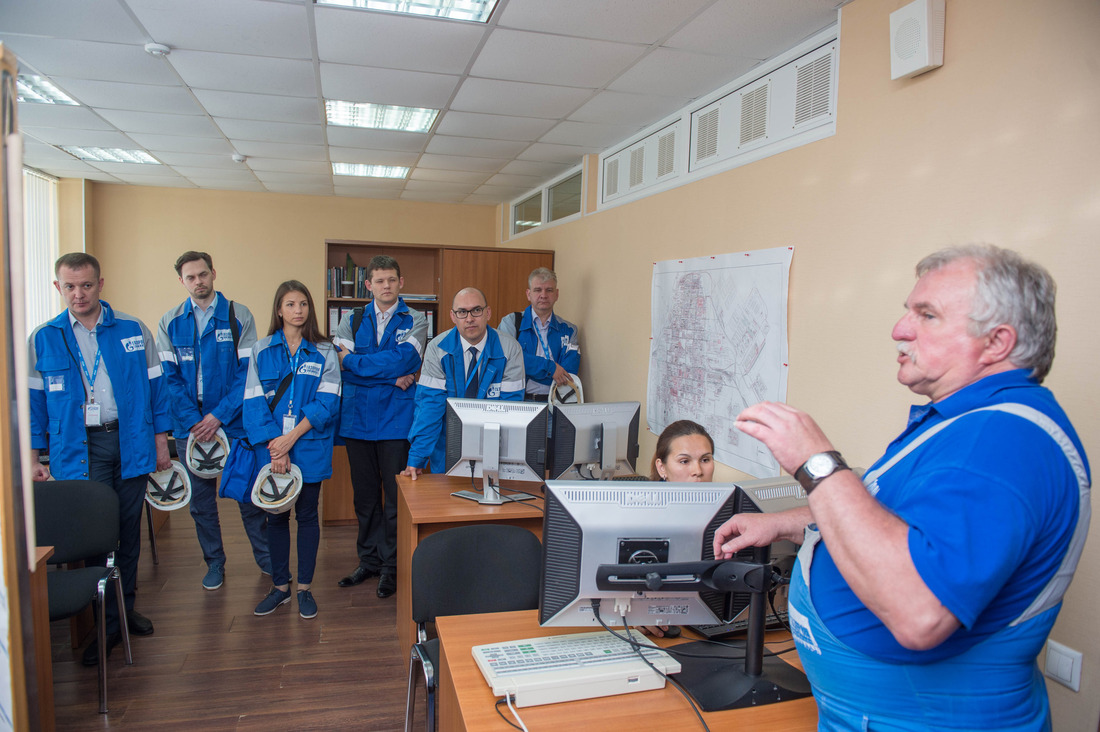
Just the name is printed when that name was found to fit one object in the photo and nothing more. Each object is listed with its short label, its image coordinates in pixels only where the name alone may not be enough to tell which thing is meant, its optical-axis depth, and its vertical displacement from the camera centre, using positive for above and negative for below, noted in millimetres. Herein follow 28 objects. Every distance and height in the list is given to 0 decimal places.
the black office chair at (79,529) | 2682 -894
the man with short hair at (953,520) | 927 -272
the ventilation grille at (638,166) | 4508 +1090
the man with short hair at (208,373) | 3594 -321
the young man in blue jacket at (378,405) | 3945 -502
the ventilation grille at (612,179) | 4957 +1102
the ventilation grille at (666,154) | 4102 +1076
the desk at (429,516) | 2826 -827
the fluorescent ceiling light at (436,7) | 2754 +1313
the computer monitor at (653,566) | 1494 -538
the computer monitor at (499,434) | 2891 -485
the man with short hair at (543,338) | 5043 -113
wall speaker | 2176 +975
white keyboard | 1471 -795
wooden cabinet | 5934 +440
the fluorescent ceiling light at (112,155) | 5770 +1420
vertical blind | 6637 +711
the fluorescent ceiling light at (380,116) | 4355 +1382
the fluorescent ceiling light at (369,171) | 6262 +1434
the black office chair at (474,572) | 2217 -852
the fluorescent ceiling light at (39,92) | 3824 +1341
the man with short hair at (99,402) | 2838 -387
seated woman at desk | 2264 -441
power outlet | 1809 -910
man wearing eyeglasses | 3470 -268
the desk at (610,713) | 1420 -851
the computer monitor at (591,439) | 2920 -512
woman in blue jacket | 3357 -454
